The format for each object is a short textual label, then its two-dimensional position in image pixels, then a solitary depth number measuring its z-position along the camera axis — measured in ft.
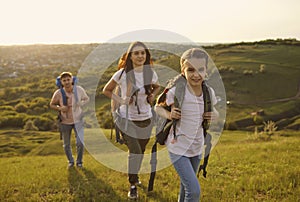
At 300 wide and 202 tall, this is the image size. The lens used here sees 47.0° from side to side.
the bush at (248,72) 234.17
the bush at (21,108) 209.85
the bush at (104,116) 129.54
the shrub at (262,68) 238.89
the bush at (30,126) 143.15
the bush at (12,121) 158.47
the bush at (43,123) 152.47
